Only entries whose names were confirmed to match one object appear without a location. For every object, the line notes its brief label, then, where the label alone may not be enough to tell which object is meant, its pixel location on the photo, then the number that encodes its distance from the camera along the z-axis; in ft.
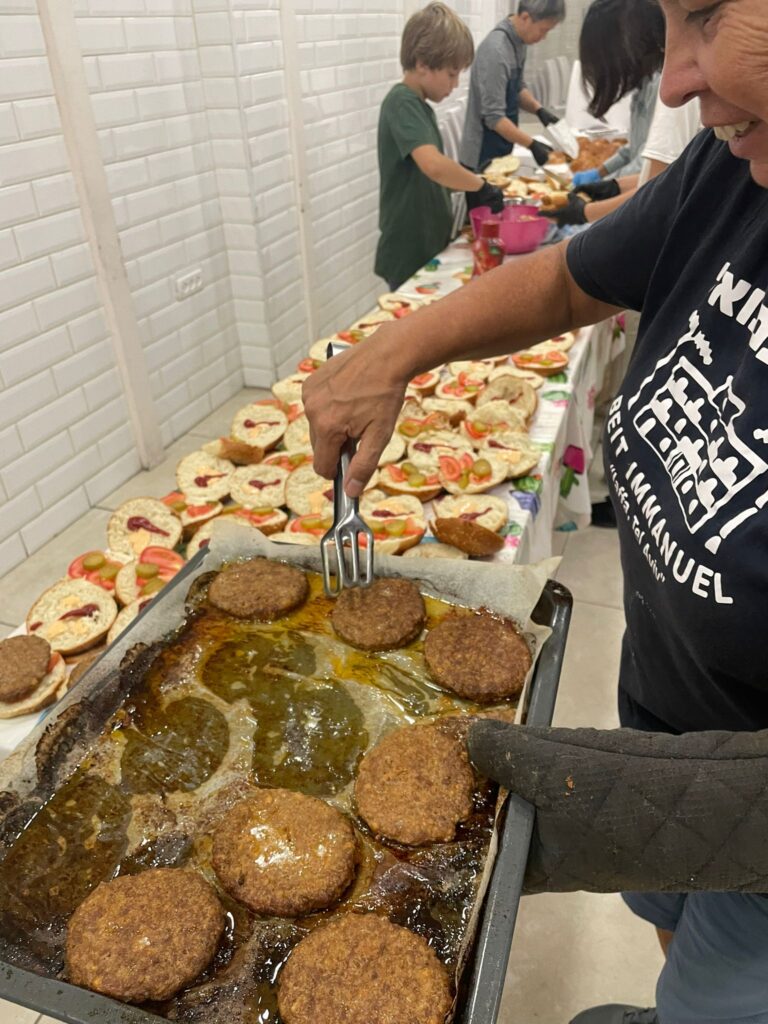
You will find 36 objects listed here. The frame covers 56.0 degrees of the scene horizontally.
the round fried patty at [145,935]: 2.70
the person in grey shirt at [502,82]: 15.43
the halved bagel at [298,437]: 7.06
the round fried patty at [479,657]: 3.86
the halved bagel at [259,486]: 6.17
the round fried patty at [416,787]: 3.27
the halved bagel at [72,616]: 4.90
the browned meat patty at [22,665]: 4.35
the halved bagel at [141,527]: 5.76
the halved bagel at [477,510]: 5.73
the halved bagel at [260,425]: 7.15
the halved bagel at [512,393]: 7.46
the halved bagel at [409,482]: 6.12
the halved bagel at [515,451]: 6.36
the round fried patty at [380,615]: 4.15
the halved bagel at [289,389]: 8.12
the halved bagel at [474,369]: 8.23
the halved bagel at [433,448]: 6.48
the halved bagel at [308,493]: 5.96
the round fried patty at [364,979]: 2.61
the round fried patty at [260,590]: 4.30
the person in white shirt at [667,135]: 7.31
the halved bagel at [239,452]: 6.87
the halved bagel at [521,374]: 7.93
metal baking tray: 2.46
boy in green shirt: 10.99
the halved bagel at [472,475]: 6.16
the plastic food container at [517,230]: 10.63
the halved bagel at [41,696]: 4.35
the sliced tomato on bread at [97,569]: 5.43
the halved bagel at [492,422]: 6.95
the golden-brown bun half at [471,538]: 5.30
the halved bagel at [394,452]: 6.68
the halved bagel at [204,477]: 6.36
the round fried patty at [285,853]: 3.02
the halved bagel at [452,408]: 7.47
